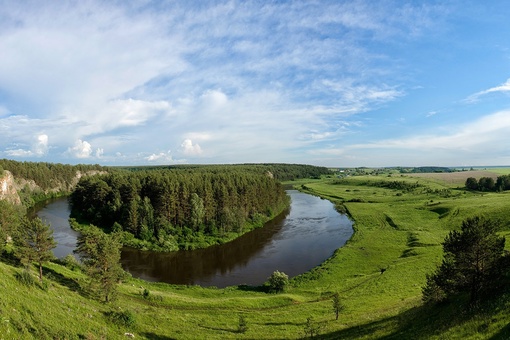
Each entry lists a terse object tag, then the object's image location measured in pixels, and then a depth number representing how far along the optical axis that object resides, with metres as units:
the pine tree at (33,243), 33.25
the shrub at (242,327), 28.66
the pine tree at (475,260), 22.05
